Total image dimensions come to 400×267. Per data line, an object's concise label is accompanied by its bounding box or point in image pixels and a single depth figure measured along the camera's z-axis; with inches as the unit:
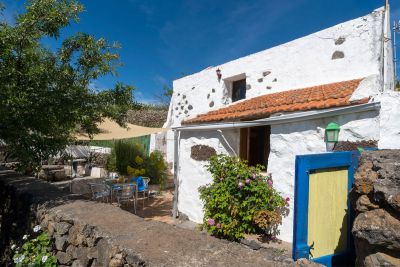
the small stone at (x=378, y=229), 98.7
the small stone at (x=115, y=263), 108.3
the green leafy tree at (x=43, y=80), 184.7
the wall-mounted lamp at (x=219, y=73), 414.3
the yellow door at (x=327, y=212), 146.1
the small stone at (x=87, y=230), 132.5
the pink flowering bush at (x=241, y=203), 208.2
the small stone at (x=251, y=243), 200.2
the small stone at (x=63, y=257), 142.6
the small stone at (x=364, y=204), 111.6
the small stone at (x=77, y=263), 132.8
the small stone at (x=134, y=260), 100.5
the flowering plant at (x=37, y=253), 143.7
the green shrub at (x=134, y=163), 478.9
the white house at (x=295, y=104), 178.9
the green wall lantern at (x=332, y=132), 181.8
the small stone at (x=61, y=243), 144.9
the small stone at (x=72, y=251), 138.9
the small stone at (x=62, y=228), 146.8
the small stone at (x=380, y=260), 99.8
